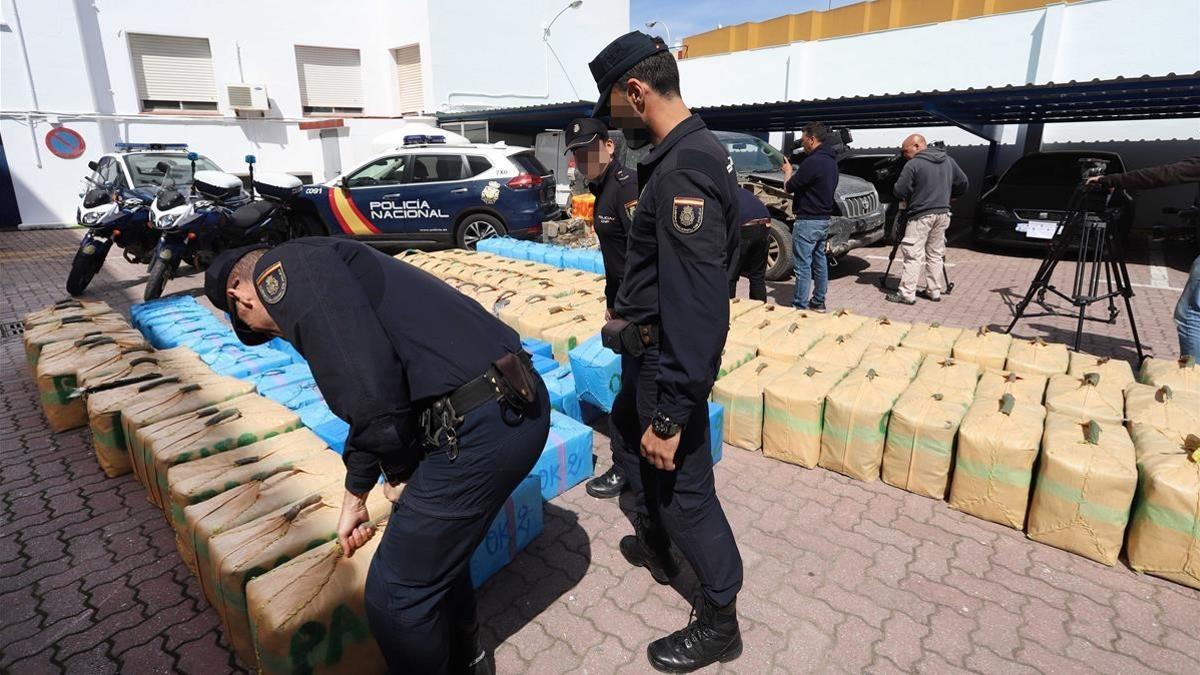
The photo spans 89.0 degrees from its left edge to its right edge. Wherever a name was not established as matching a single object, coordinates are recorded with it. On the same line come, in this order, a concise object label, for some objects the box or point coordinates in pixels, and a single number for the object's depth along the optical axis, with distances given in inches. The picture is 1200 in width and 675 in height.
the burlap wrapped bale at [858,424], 127.5
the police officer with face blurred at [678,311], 68.2
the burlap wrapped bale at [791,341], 155.6
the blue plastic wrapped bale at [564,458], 122.5
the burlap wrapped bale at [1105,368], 136.6
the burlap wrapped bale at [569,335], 168.6
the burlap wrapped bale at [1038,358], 144.9
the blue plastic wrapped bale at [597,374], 141.6
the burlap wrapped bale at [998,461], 111.2
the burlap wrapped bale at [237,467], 96.8
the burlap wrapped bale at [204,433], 108.2
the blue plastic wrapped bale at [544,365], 155.9
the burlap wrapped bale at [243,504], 88.1
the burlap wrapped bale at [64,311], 186.5
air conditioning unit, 617.6
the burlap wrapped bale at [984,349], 151.7
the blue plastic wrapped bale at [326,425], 119.2
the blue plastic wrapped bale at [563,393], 144.0
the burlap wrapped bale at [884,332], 162.9
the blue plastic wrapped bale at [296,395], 135.1
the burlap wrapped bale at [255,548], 79.7
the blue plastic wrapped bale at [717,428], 132.0
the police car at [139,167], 408.8
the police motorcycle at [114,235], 291.9
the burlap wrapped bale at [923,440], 120.5
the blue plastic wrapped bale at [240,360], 150.8
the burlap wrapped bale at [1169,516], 96.7
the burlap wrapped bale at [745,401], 141.4
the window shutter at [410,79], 701.9
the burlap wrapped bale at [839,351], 149.8
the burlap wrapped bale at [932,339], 158.6
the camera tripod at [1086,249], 191.5
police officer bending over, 58.4
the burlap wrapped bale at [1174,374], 131.6
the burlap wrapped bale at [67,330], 170.2
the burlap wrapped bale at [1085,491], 101.9
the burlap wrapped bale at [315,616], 72.6
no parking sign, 554.6
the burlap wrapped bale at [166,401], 120.7
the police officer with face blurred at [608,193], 111.7
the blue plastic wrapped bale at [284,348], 173.9
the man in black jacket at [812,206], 233.9
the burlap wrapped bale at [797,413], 133.2
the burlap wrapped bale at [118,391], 130.0
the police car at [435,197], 368.5
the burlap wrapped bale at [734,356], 151.7
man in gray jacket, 261.7
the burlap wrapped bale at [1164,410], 113.8
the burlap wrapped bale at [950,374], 135.1
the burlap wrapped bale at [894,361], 144.1
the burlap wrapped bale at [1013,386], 130.0
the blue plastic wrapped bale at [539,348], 163.8
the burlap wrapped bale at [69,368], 151.6
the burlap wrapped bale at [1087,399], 120.8
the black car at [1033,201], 345.7
